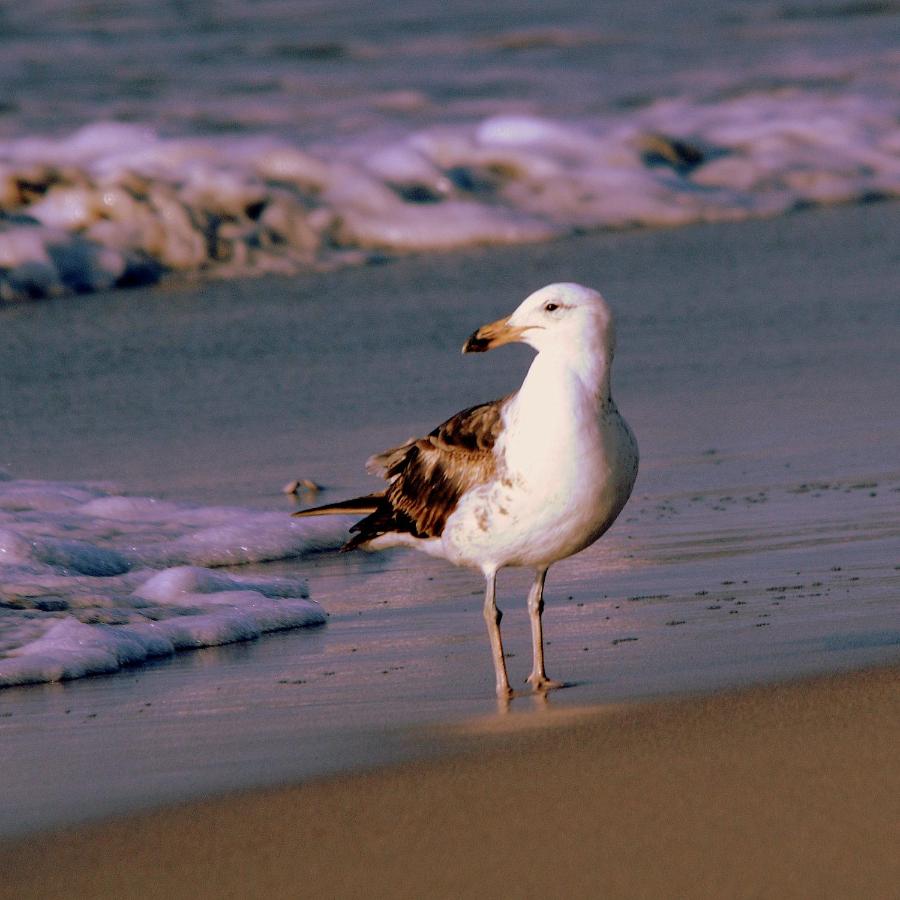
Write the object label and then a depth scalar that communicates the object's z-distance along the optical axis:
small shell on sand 14.49
